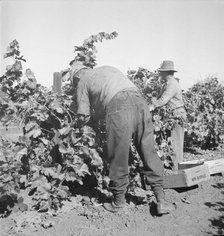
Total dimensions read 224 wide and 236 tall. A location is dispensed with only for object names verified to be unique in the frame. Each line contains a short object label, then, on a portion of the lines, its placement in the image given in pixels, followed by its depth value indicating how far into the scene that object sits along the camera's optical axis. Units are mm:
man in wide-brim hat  5242
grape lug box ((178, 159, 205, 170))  4828
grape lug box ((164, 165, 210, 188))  4168
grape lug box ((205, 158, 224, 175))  4906
